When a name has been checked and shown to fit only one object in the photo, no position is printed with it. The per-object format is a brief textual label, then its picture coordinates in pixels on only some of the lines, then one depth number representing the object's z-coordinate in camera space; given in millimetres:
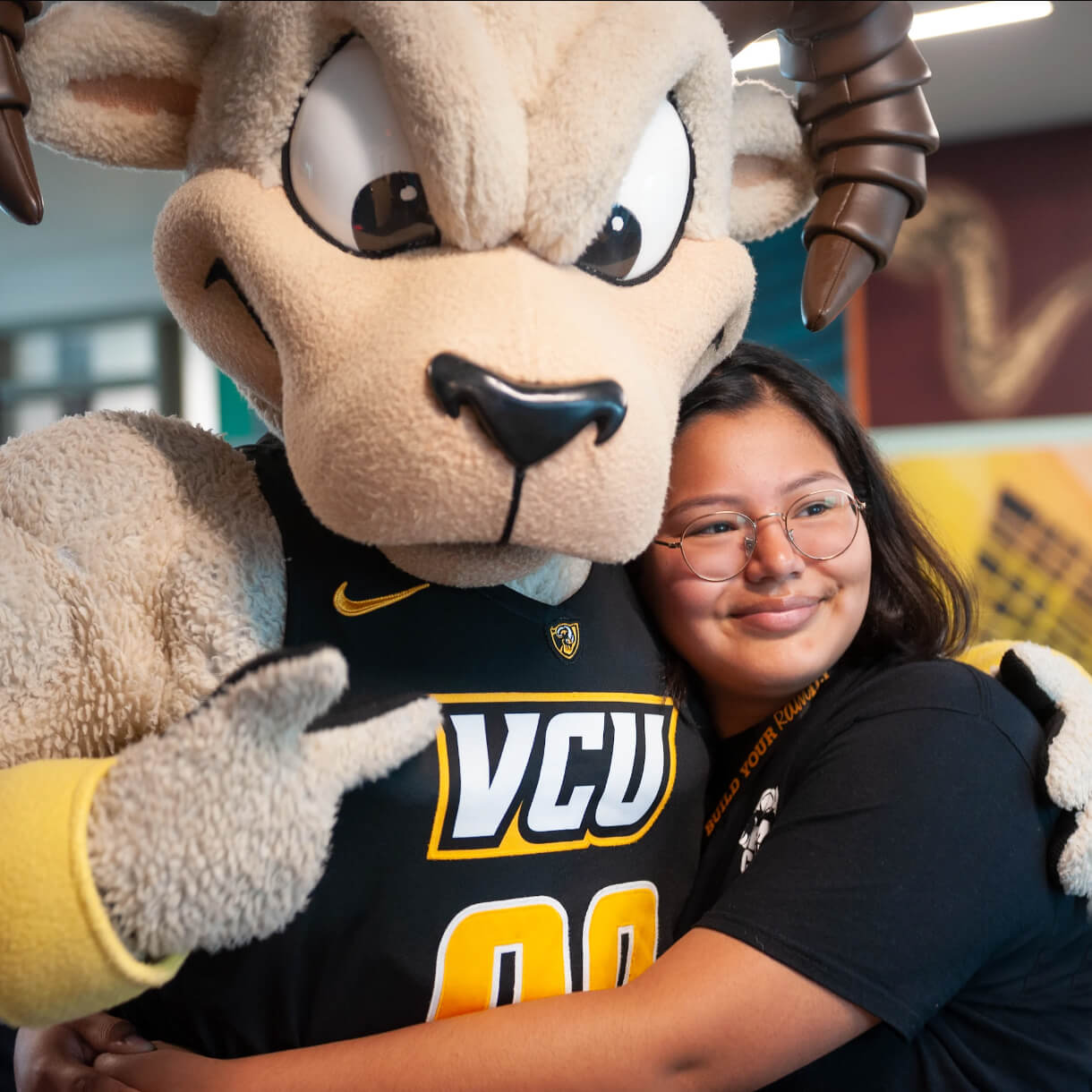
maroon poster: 3936
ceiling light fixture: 3150
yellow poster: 3758
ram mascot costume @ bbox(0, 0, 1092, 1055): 581
